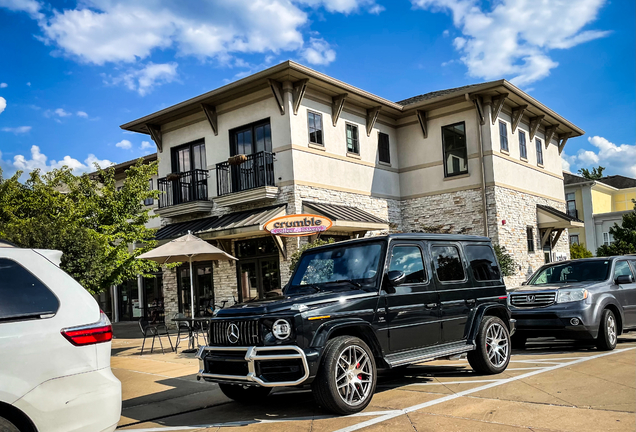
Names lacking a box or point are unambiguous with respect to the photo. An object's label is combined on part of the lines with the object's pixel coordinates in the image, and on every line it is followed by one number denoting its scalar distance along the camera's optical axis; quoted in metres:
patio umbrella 11.89
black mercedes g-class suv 5.68
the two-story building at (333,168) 17.11
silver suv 9.44
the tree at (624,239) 26.05
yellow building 38.50
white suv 3.44
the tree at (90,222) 10.95
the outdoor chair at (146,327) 11.85
